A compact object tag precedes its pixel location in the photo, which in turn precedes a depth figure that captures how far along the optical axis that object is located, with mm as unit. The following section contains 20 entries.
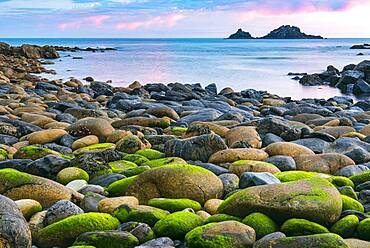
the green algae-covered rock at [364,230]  4312
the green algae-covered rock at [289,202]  4473
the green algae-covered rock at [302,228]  4266
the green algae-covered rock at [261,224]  4336
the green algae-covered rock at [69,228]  4340
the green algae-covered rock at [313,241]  3799
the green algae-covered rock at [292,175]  6046
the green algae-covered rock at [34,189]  5207
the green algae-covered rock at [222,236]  4062
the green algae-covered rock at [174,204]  4980
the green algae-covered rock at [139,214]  4609
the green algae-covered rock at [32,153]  7234
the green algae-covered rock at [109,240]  4109
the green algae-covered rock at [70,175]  6019
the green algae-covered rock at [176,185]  5391
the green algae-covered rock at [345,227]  4398
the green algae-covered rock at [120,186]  5594
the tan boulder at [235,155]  7004
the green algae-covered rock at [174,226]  4410
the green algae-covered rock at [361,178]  5986
